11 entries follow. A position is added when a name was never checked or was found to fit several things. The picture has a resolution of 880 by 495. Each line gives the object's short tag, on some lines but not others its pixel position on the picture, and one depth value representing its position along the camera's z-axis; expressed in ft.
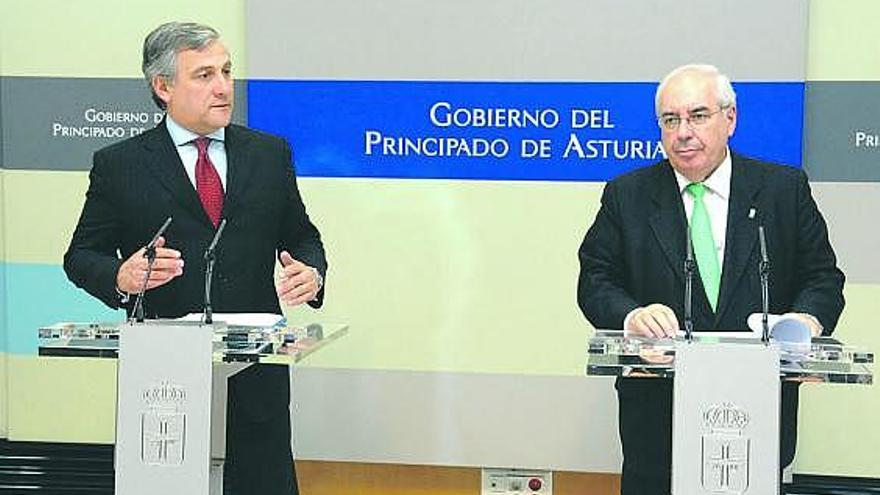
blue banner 15.69
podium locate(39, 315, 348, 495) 9.62
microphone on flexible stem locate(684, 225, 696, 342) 9.56
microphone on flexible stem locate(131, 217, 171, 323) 10.42
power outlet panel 16.37
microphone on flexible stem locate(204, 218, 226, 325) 9.99
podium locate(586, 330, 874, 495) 9.07
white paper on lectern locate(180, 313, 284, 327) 10.34
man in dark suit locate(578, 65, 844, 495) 11.24
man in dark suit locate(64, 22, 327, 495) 11.91
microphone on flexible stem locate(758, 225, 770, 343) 9.35
